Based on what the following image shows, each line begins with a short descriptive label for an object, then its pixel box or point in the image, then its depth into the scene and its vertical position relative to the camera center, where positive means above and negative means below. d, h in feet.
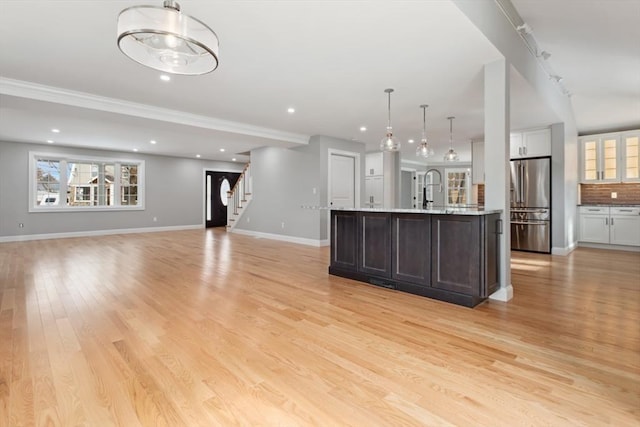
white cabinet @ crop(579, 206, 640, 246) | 20.84 -0.85
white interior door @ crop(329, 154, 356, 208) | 25.43 +2.71
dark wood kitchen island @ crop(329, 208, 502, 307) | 10.26 -1.41
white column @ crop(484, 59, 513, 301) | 10.91 +2.18
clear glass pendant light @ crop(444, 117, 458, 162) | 18.06 +3.31
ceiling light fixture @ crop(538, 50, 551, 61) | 12.93 +6.62
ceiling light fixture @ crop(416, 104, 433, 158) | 16.01 +3.25
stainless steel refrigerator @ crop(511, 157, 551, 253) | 19.98 +0.58
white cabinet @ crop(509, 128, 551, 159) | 20.10 +4.62
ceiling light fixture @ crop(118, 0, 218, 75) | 5.93 +3.65
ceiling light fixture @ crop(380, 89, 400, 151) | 14.34 +3.30
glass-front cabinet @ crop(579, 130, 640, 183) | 21.57 +3.99
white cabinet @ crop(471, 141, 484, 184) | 23.53 +3.91
